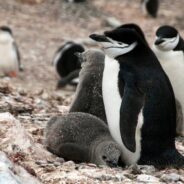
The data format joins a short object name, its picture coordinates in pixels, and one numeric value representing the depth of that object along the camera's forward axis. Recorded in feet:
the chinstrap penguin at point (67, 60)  82.79
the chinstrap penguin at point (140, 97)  32.96
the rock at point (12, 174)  25.07
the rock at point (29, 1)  114.05
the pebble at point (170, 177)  31.30
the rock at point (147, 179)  30.83
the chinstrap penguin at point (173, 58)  40.78
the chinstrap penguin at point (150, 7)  115.38
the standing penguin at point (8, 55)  79.76
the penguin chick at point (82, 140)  32.94
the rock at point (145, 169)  32.16
